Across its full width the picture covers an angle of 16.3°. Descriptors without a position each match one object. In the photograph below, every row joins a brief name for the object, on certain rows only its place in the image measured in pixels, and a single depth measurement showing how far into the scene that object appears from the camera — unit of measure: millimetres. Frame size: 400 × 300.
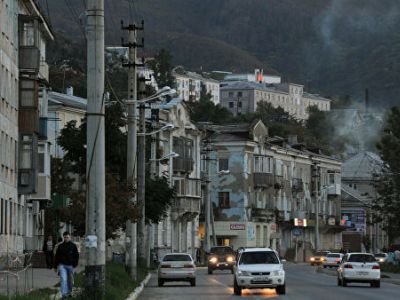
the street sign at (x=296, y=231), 142250
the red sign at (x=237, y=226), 128375
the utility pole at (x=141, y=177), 63503
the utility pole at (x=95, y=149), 34250
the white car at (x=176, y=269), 59594
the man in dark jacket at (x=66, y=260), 35938
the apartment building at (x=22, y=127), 63219
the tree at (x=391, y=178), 101375
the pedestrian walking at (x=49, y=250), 60406
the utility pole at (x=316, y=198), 138500
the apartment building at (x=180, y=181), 107338
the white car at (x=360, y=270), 58562
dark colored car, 84375
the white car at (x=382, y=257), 110931
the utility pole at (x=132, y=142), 57562
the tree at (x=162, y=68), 189012
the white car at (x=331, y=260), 103625
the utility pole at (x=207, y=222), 103412
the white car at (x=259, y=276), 48969
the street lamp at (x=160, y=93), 56281
